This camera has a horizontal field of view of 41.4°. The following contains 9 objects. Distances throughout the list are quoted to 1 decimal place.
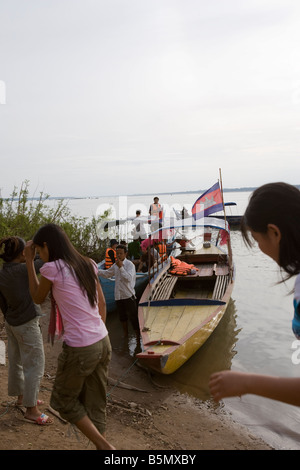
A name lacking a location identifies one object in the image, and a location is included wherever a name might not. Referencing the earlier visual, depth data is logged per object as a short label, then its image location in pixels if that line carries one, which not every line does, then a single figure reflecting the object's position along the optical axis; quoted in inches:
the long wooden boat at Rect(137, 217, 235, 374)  235.8
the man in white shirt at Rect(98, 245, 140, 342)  289.6
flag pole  406.1
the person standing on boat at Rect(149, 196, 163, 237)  642.8
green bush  365.1
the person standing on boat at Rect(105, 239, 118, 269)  383.6
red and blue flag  403.5
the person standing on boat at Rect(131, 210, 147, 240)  527.2
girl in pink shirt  113.1
